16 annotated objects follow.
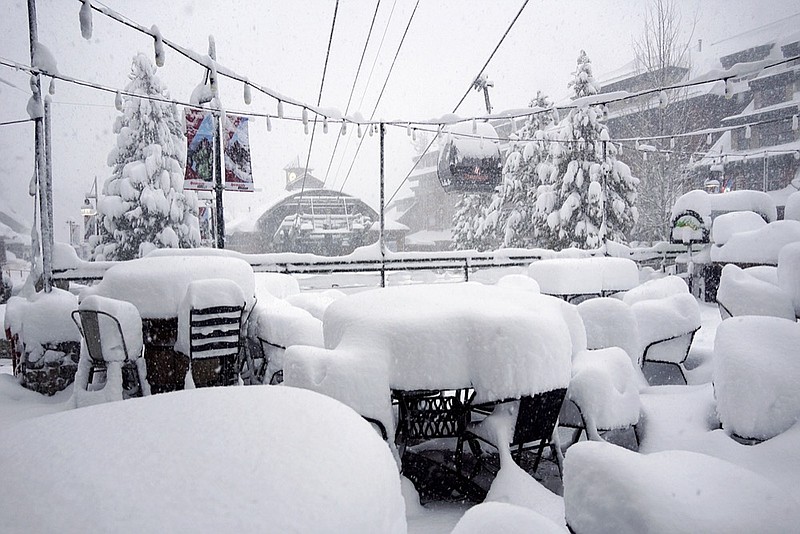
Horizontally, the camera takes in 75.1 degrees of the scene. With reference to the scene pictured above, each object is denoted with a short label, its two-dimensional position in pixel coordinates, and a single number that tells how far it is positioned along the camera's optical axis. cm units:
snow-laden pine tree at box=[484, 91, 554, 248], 2133
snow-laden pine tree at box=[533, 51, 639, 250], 1831
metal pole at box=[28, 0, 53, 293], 609
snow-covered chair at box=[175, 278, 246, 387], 439
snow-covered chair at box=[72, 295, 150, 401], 429
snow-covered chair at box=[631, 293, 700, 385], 501
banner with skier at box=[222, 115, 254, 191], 888
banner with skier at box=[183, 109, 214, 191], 845
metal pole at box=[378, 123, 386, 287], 1023
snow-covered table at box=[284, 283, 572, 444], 286
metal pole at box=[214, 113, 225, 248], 880
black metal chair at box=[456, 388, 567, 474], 307
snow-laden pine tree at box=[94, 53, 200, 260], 1869
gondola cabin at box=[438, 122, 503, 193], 1095
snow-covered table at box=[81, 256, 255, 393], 476
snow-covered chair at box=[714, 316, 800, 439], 288
